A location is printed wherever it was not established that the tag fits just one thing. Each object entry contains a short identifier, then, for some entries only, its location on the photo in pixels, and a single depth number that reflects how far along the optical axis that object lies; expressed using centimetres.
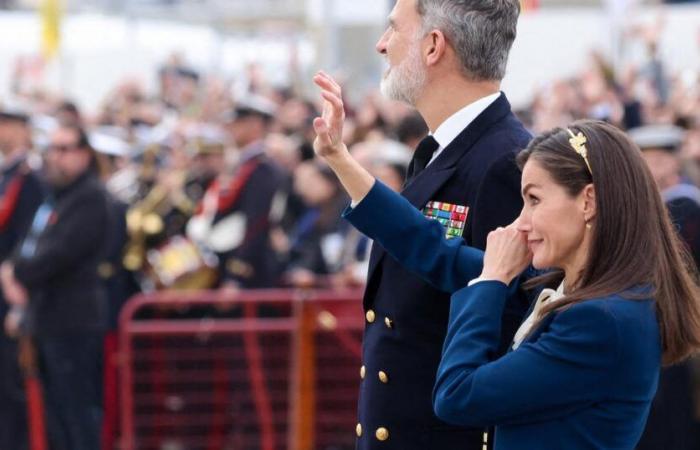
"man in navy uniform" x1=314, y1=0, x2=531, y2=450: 813
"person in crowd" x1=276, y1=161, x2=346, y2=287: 2150
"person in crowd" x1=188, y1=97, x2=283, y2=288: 2130
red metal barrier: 1859
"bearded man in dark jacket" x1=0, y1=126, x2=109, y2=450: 2000
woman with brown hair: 673
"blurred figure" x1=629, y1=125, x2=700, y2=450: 1325
